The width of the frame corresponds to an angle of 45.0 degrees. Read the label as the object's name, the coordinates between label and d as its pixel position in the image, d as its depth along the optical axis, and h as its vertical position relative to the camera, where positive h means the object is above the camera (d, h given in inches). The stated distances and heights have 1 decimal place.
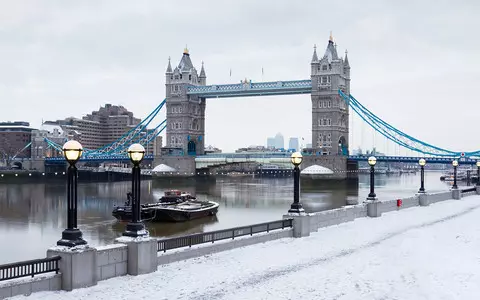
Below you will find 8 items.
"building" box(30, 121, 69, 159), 5738.2 +201.9
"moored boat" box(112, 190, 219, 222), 1729.8 -162.3
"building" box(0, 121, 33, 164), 6254.9 +220.4
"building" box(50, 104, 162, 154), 7111.2 +370.1
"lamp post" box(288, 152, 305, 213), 945.5 -41.2
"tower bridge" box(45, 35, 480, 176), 4446.4 +355.9
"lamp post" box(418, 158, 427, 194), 1621.6 -19.3
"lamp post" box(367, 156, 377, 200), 1267.2 -9.9
